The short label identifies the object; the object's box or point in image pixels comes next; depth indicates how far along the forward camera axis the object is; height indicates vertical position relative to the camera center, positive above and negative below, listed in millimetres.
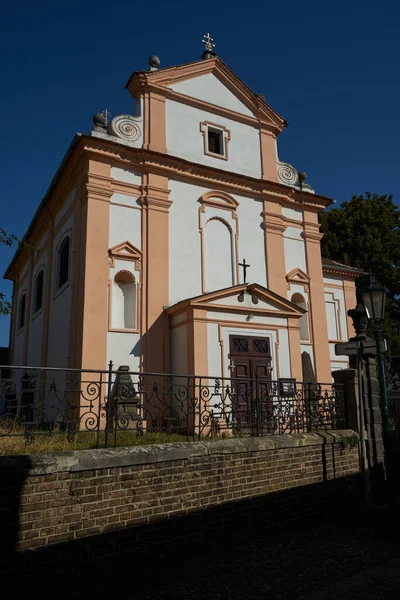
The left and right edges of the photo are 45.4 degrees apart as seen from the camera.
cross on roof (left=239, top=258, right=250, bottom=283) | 15555 +4155
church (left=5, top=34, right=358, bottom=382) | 13508 +4973
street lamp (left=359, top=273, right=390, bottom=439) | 8820 +1494
